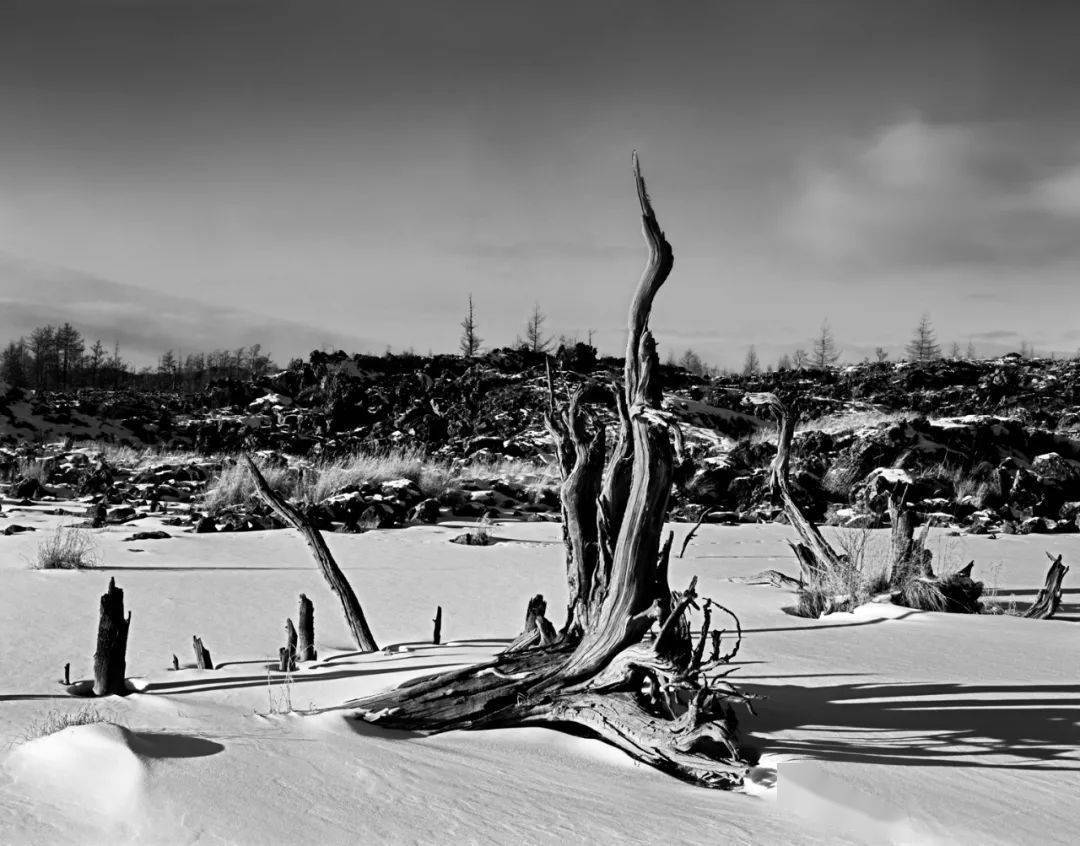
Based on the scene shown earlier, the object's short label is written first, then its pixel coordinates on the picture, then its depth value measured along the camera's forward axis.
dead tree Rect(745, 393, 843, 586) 6.77
